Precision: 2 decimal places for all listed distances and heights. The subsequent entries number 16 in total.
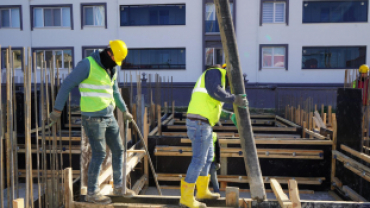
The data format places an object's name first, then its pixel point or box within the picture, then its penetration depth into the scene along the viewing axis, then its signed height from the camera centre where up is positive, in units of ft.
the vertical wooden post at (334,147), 18.10 -3.90
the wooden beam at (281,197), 10.19 -4.02
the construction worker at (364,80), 25.98 +0.31
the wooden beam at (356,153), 14.57 -3.67
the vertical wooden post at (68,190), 10.84 -3.90
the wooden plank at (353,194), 15.34 -5.89
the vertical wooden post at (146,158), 19.01 -4.77
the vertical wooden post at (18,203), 8.83 -3.55
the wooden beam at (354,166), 14.58 -4.30
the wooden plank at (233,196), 10.94 -4.13
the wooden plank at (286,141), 18.79 -3.64
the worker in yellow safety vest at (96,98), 9.94 -0.51
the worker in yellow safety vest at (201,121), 10.59 -1.37
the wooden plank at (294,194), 10.33 -3.85
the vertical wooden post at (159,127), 22.61 -3.33
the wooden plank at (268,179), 18.66 -6.03
